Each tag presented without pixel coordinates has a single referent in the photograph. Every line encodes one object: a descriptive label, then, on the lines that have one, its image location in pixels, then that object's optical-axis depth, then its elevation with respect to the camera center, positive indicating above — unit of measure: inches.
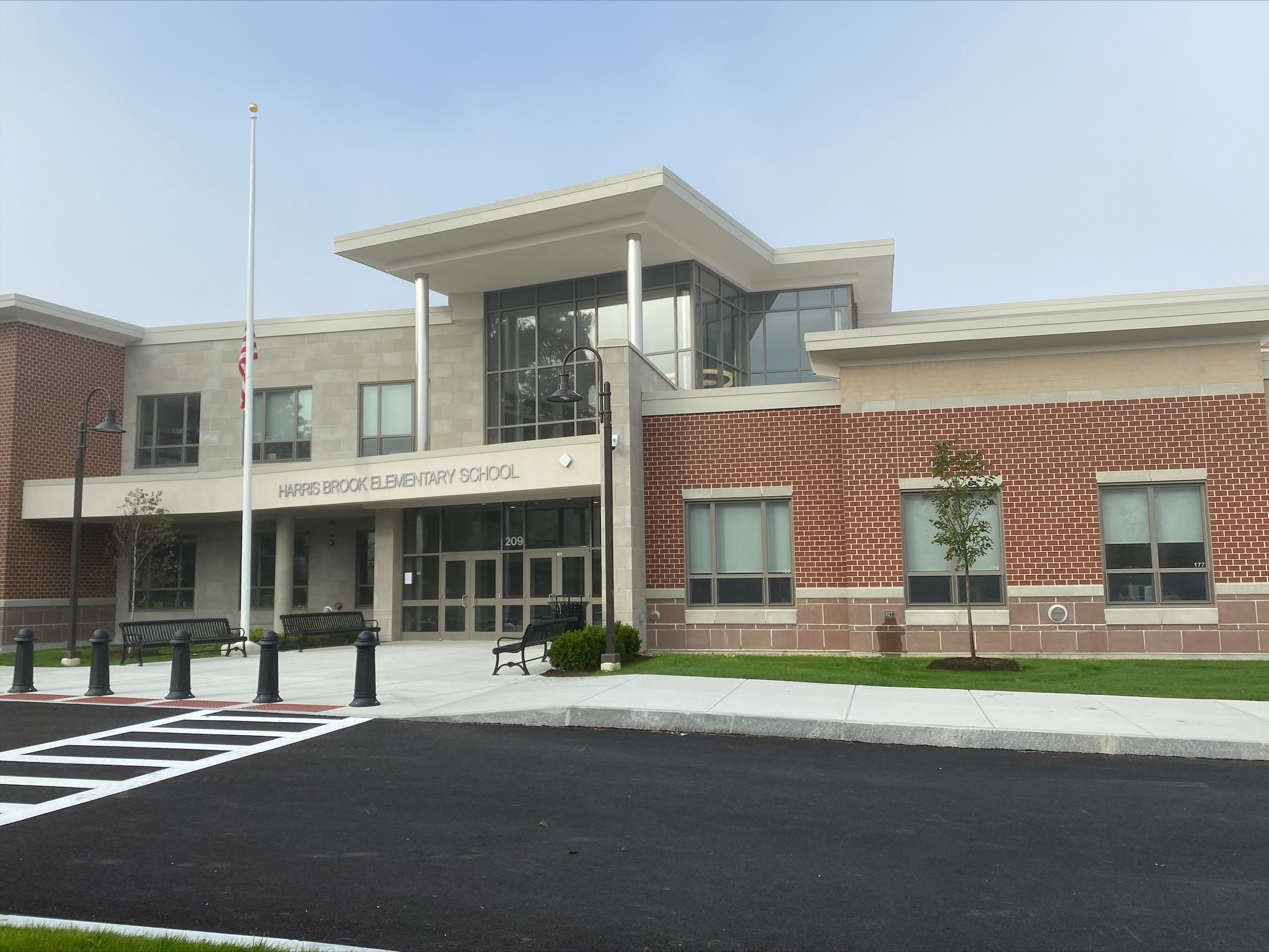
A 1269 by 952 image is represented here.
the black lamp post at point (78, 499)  835.4 +80.3
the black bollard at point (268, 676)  535.2 -44.5
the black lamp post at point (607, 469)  661.3 +79.2
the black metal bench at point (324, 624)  953.5 -32.0
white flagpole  927.7 +180.5
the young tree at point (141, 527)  1033.5 +69.9
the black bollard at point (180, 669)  565.6 -42.2
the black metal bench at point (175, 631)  818.8 -33.4
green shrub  647.8 -39.5
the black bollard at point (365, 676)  521.0 -43.7
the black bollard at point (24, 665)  621.0 -41.9
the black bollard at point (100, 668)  586.9 -42.0
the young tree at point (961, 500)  637.9 +52.2
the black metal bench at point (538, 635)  650.2 -33.3
